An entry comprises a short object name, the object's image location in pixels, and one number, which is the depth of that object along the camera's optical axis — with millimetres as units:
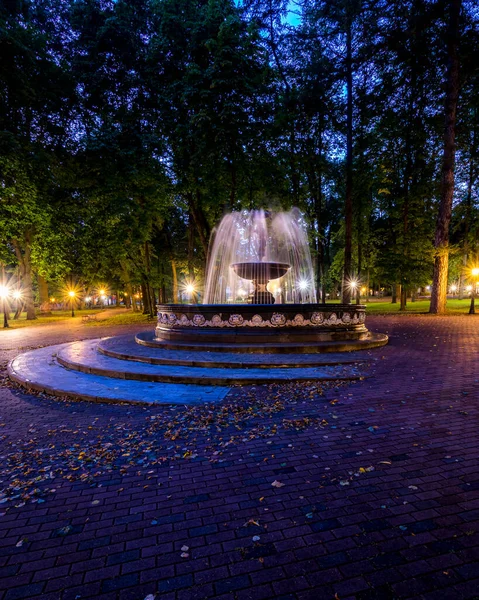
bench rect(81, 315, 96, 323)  25812
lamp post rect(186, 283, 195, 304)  26217
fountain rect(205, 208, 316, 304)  14734
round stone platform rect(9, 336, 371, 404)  6754
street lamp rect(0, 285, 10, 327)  22938
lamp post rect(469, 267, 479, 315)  22266
